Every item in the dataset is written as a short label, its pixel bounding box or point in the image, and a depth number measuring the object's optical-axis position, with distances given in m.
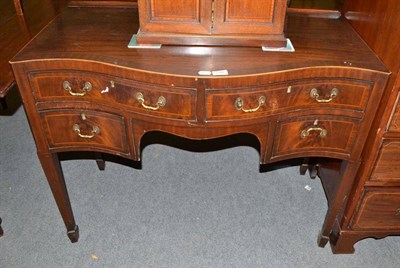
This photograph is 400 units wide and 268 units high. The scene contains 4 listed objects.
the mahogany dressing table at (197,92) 1.05
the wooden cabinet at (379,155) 1.07
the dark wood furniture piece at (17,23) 1.18
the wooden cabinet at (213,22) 1.13
